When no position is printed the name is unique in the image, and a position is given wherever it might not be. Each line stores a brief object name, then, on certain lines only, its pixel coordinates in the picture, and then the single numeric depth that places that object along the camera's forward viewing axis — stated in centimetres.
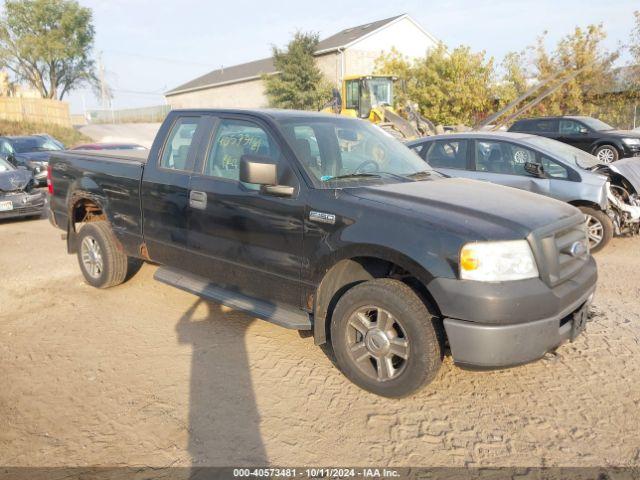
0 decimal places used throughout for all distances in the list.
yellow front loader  1855
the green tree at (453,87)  2866
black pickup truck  304
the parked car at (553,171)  697
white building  3706
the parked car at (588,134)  1468
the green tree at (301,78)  3762
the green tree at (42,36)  4341
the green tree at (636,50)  2691
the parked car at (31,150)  1367
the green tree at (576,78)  2747
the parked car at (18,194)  987
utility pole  5206
